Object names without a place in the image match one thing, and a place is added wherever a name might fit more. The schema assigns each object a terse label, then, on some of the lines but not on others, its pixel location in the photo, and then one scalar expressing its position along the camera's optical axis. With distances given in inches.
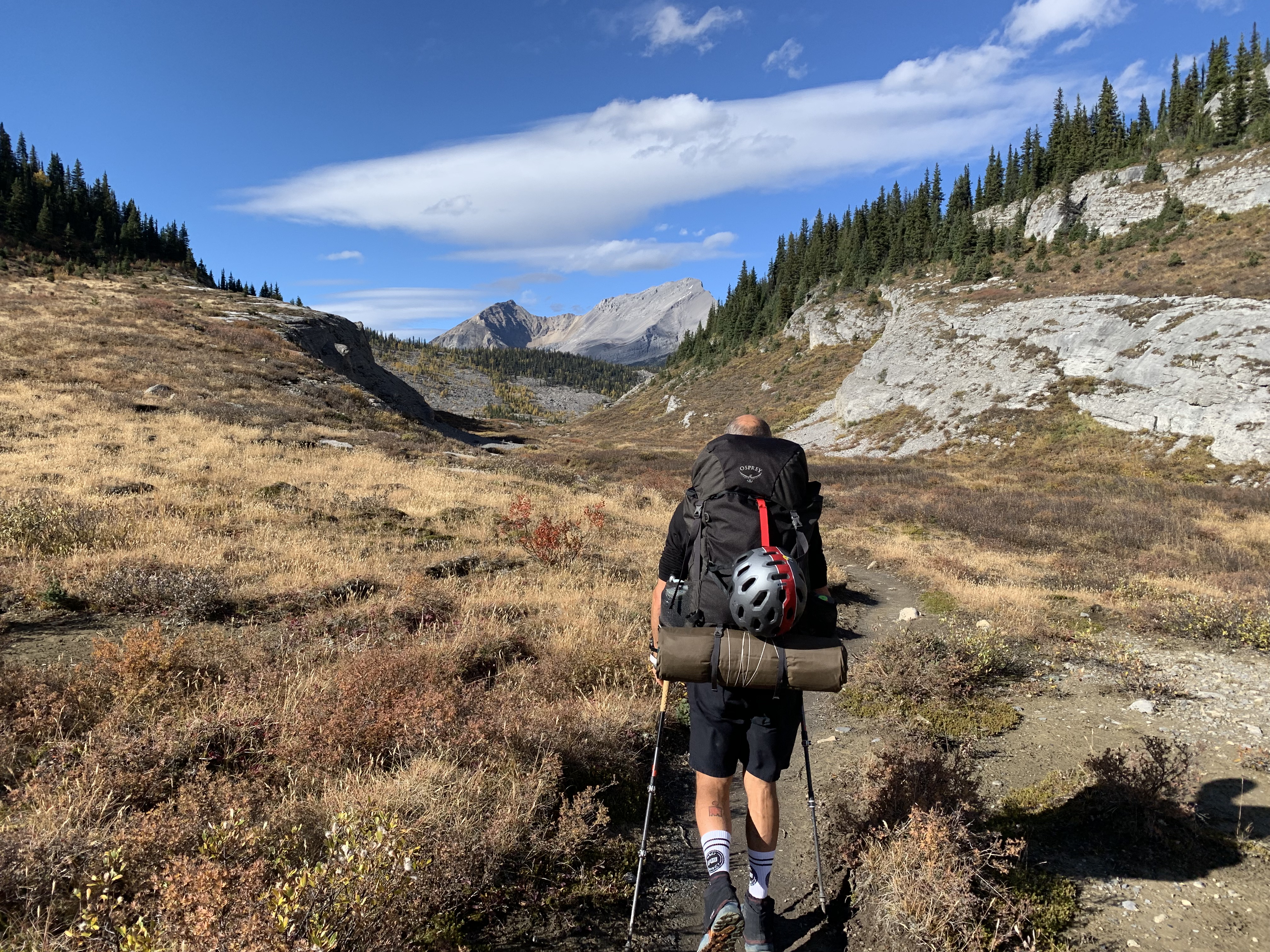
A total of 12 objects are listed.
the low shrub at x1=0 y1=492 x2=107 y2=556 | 334.6
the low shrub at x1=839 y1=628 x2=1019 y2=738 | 260.4
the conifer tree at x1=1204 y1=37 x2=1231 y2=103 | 2918.3
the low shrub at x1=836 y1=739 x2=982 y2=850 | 165.9
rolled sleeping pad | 122.5
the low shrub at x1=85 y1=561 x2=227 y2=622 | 282.4
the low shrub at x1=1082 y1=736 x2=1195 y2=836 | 168.4
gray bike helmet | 120.2
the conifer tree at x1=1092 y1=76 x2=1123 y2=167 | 2906.0
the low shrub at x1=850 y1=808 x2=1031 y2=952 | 132.6
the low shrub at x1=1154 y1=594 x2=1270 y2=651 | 348.5
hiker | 134.0
